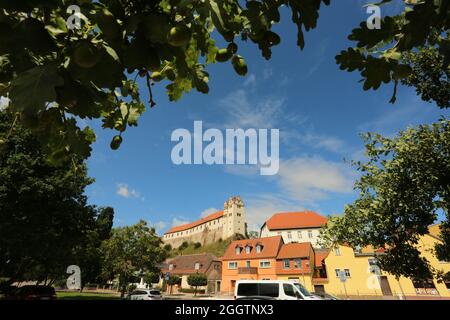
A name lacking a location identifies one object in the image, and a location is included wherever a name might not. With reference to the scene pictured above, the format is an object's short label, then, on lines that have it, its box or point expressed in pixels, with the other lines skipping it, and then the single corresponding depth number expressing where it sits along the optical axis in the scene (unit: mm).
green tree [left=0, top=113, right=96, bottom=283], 20719
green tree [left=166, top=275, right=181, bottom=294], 65750
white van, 20344
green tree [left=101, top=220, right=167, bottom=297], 41875
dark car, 22156
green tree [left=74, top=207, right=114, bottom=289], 27266
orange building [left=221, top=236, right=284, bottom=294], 51188
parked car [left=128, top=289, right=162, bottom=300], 30009
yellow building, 36875
